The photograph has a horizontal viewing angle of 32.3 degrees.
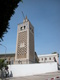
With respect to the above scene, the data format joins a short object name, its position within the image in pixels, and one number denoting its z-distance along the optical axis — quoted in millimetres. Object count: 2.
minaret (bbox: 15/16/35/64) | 39522
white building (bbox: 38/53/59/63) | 53969
